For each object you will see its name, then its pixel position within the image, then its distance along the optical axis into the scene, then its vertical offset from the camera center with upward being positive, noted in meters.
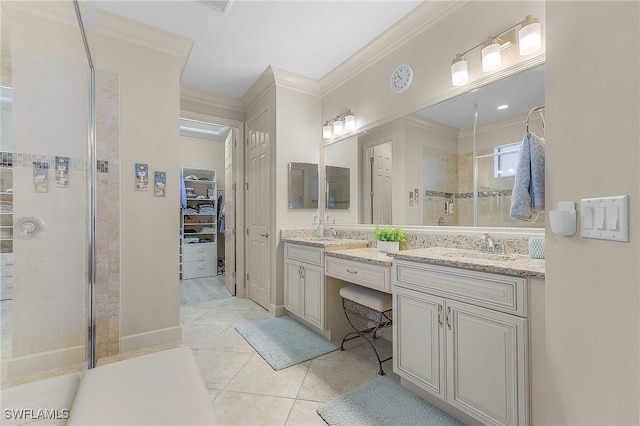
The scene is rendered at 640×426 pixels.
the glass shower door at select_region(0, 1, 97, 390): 0.94 +0.10
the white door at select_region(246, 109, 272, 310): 3.21 +0.06
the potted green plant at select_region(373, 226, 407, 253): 2.15 -0.22
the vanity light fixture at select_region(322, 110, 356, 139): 2.82 +0.94
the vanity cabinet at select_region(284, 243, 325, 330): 2.43 -0.68
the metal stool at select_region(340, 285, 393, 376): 1.90 -0.81
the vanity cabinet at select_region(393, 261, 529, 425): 1.16 -0.63
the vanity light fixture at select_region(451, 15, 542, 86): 1.48 +0.97
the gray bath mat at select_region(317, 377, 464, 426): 1.47 -1.13
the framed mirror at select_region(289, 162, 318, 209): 3.10 +0.31
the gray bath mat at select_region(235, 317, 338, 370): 2.14 -1.14
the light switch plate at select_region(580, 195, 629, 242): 0.68 -0.02
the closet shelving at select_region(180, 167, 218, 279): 4.81 -0.24
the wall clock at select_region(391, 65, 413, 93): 2.27 +1.14
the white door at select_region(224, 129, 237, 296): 3.93 -0.04
